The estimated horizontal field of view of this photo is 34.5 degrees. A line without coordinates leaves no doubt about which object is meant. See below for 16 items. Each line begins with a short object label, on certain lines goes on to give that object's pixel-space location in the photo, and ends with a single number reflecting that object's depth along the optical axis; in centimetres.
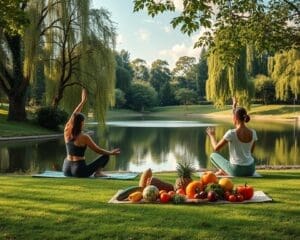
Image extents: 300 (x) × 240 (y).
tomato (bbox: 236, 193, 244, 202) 594
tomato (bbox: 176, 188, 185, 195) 635
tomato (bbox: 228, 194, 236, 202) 594
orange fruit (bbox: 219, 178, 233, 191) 614
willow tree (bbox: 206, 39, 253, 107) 3528
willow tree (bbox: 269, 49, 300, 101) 4339
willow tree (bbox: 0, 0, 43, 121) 2920
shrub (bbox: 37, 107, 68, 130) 3254
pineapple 652
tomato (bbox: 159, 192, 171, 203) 597
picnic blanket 592
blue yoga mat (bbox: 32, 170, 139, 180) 893
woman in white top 893
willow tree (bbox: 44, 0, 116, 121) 3011
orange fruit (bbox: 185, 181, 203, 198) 615
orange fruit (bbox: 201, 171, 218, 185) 635
